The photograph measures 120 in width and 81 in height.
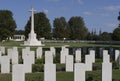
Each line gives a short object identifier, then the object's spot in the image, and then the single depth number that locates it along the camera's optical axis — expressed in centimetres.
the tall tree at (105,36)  10409
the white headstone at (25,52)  1857
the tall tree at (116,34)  8550
